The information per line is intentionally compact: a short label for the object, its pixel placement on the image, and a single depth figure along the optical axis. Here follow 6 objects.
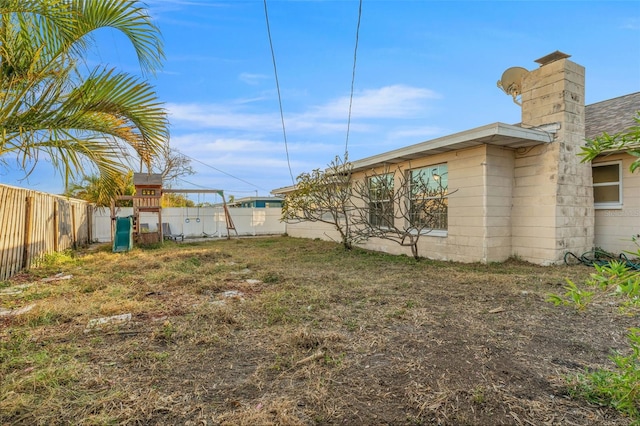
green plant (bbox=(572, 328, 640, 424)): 1.51
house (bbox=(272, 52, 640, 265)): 6.10
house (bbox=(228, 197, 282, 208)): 25.16
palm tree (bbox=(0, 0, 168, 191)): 3.03
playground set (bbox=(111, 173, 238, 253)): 10.35
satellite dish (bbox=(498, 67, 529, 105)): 7.38
